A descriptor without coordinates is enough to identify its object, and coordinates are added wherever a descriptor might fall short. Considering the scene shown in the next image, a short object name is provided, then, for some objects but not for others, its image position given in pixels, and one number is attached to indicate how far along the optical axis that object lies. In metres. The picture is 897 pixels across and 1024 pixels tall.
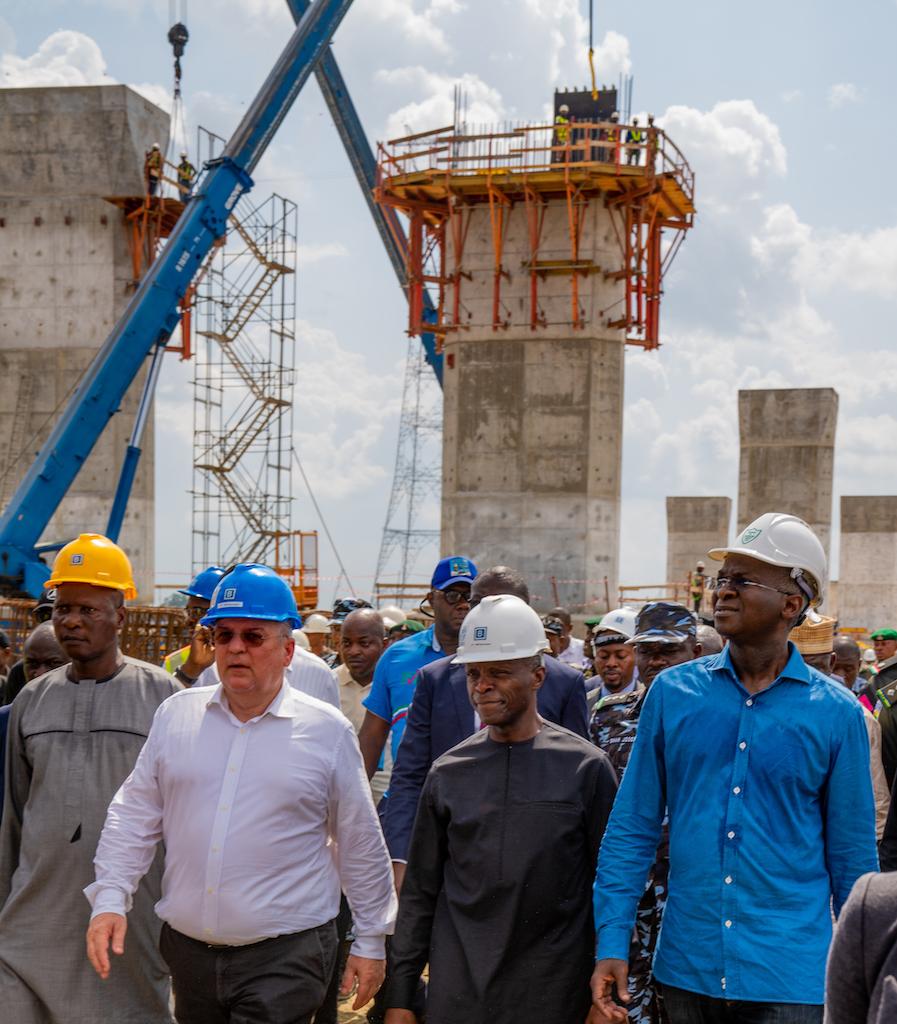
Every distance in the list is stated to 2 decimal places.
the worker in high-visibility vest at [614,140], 26.17
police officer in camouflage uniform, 3.90
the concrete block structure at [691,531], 25.16
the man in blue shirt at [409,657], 6.03
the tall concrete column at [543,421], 26.42
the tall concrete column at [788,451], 21.34
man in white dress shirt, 3.78
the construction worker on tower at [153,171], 28.78
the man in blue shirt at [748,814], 3.32
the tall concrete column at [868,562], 23.28
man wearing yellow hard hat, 4.31
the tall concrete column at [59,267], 28.52
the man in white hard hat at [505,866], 3.63
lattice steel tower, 47.65
